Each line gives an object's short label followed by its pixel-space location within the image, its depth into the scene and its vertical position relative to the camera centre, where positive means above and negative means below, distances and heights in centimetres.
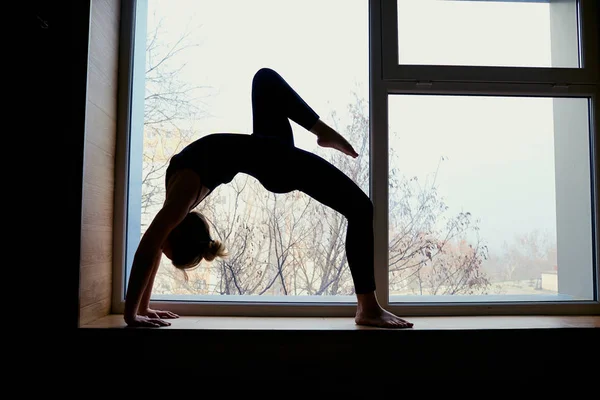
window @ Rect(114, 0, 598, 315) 177 +37
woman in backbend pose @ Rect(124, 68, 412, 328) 152 +21
